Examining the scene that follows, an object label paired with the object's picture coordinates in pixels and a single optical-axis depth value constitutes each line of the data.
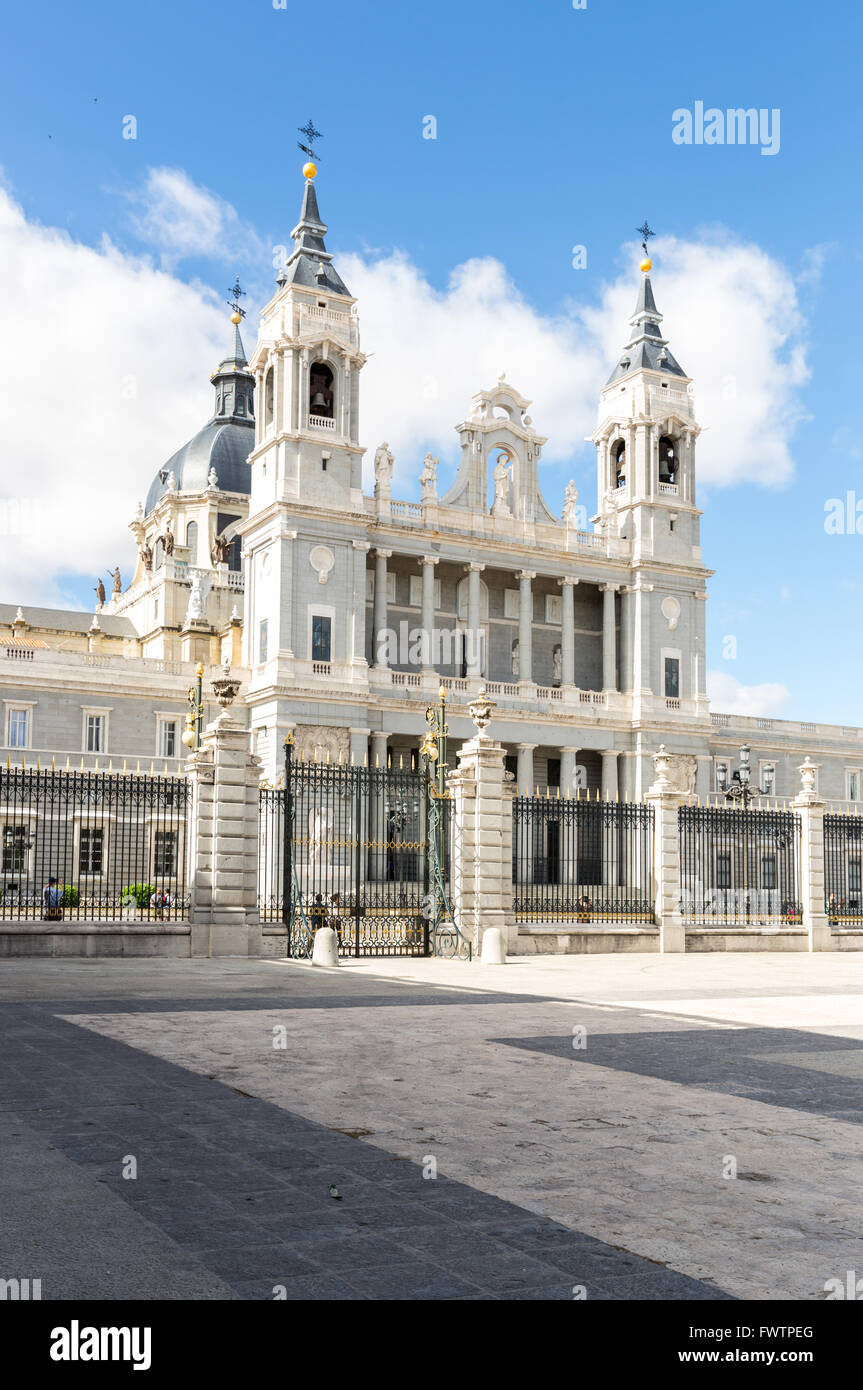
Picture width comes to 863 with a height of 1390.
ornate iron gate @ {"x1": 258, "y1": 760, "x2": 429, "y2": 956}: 24.11
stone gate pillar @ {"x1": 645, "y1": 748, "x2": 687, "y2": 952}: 28.31
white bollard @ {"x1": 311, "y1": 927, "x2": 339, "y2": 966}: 22.14
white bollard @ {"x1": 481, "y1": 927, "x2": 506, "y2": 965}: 23.39
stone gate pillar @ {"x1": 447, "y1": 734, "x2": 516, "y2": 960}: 25.27
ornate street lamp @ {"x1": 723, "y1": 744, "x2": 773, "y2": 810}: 36.72
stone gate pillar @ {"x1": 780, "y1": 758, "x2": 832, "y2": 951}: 30.81
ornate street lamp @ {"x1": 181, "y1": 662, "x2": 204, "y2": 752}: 27.28
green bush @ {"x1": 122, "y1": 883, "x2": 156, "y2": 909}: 25.52
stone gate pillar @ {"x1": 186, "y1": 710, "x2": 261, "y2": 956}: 22.56
